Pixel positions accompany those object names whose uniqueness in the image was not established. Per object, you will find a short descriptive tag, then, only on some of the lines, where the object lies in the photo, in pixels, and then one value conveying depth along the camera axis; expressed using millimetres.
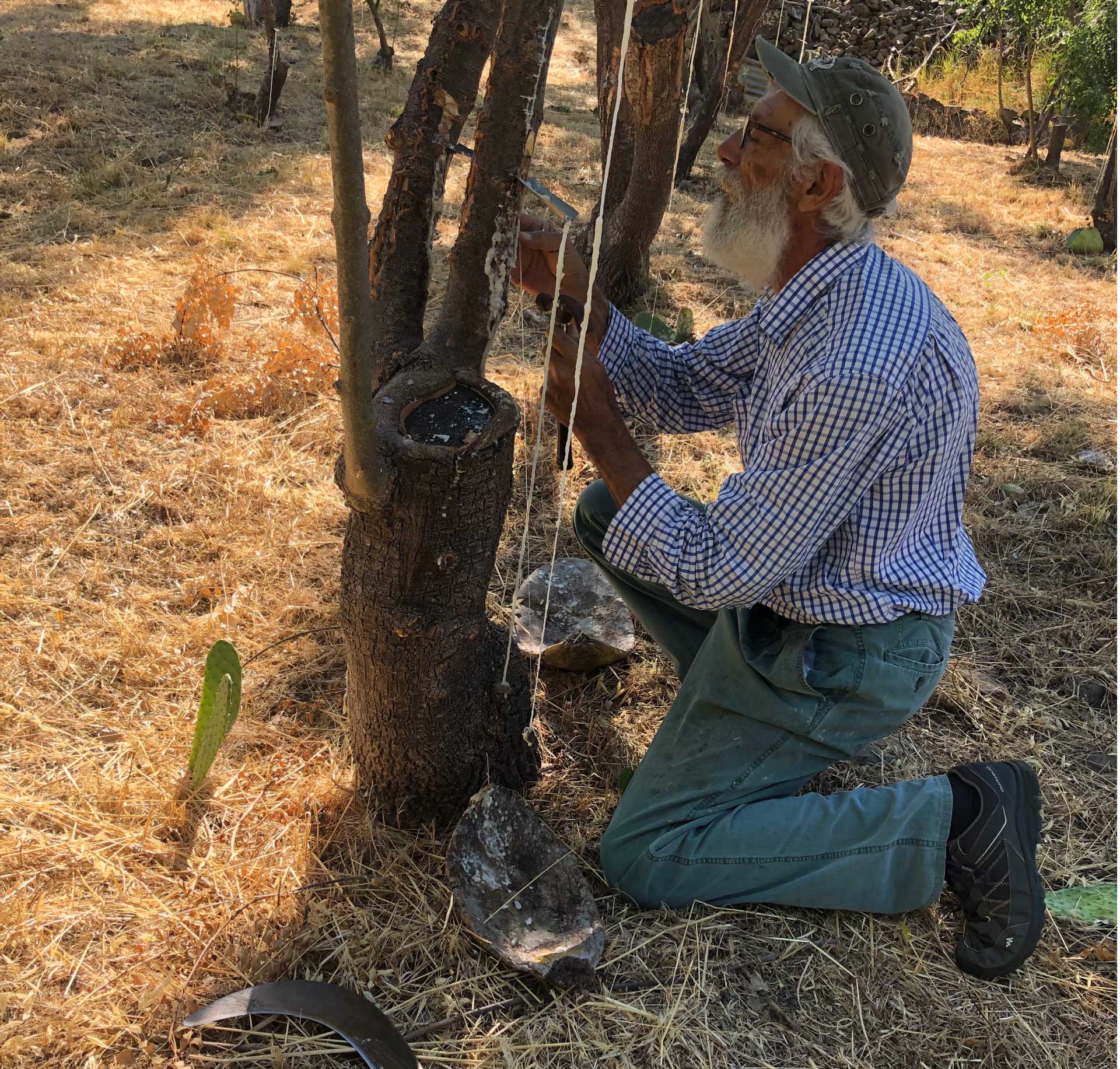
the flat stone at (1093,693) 2549
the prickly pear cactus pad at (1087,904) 1902
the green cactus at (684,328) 3836
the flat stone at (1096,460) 3652
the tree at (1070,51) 7527
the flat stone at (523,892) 1658
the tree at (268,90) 6613
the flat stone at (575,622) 2426
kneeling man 1666
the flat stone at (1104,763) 2330
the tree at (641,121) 3287
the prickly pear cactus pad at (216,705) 1834
